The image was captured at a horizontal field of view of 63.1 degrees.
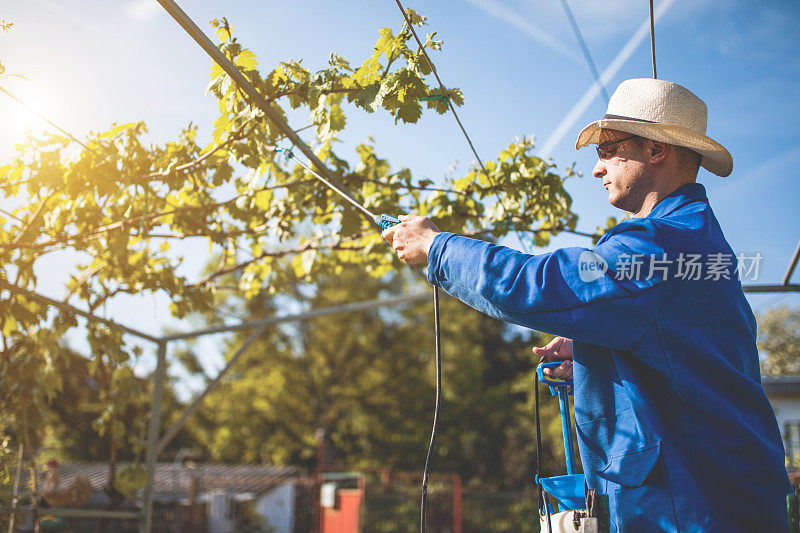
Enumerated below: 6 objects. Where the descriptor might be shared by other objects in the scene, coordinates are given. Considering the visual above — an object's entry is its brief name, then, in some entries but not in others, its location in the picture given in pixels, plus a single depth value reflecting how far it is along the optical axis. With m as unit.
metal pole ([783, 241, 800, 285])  3.75
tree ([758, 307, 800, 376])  22.88
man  1.33
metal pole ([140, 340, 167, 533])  4.52
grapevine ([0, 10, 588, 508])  2.84
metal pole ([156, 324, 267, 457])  4.81
